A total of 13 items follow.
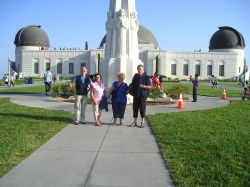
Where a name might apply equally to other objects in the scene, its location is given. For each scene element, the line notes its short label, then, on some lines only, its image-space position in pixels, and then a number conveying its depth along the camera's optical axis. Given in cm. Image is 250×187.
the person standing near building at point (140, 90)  680
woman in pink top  708
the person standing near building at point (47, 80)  1493
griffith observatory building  5490
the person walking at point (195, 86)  1300
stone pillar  1200
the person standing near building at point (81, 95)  710
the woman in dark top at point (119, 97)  707
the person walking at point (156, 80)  1385
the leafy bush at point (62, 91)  1318
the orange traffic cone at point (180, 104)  1048
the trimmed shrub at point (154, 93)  1185
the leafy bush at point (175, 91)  1360
